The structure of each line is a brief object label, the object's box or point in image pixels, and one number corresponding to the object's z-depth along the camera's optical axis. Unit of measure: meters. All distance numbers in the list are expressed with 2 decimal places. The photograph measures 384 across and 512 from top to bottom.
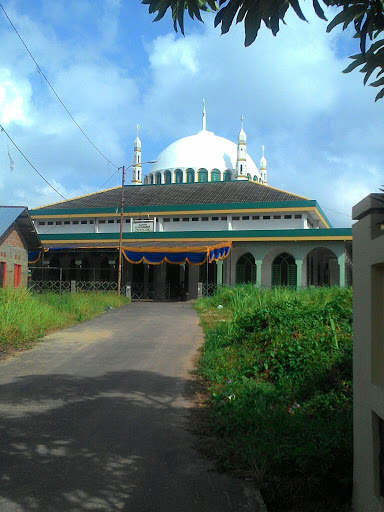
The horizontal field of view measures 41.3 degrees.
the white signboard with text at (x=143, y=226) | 30.48
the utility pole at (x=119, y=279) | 23.89
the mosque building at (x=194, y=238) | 26.50
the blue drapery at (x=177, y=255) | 23.66
